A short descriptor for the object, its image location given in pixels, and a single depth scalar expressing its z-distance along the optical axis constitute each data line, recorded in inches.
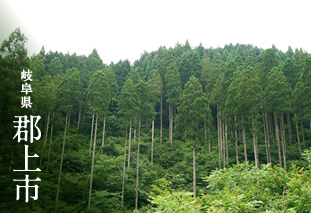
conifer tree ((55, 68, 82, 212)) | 925.2
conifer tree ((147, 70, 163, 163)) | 1475.4
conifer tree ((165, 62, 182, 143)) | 1440.7
